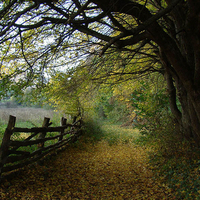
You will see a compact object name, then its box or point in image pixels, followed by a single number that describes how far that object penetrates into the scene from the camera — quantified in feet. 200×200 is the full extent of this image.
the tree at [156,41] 9.91
